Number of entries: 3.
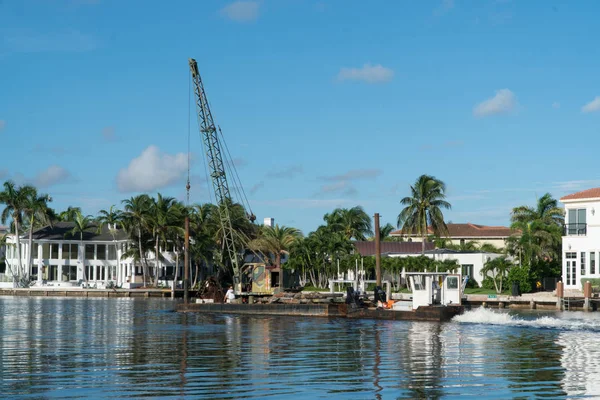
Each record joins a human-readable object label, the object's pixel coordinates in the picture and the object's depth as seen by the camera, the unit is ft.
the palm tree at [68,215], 485.56
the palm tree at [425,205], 327.26
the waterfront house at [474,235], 411.13
